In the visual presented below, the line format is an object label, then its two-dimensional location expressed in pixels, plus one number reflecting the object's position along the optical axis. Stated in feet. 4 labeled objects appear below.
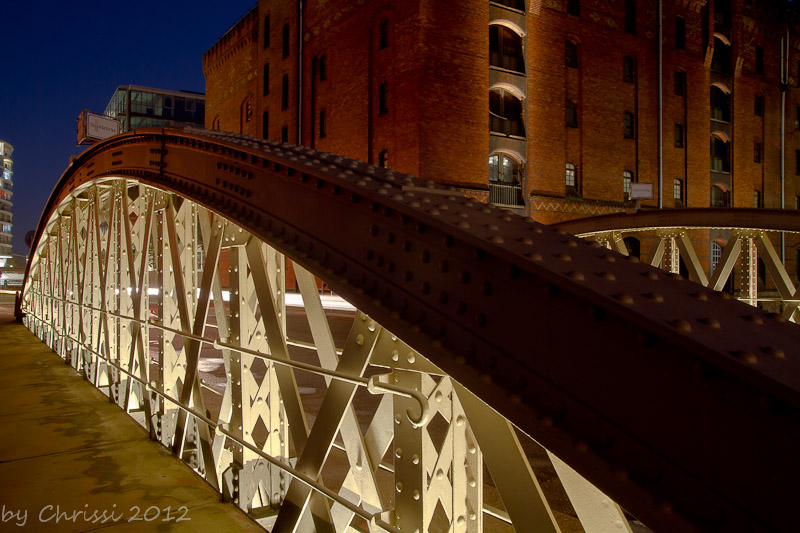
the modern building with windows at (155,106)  234.58
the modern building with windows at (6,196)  359.29
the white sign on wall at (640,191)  45.01
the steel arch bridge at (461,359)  4.09
